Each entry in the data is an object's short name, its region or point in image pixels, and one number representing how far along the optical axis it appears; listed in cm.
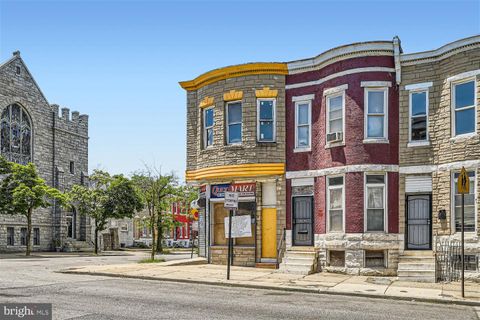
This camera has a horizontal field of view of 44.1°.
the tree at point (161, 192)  4847
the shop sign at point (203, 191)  2444
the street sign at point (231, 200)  1833
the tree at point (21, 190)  3881
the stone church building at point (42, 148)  4575
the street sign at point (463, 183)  1465
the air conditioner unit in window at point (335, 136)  2059
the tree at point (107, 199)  4853
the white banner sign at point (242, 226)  2097
